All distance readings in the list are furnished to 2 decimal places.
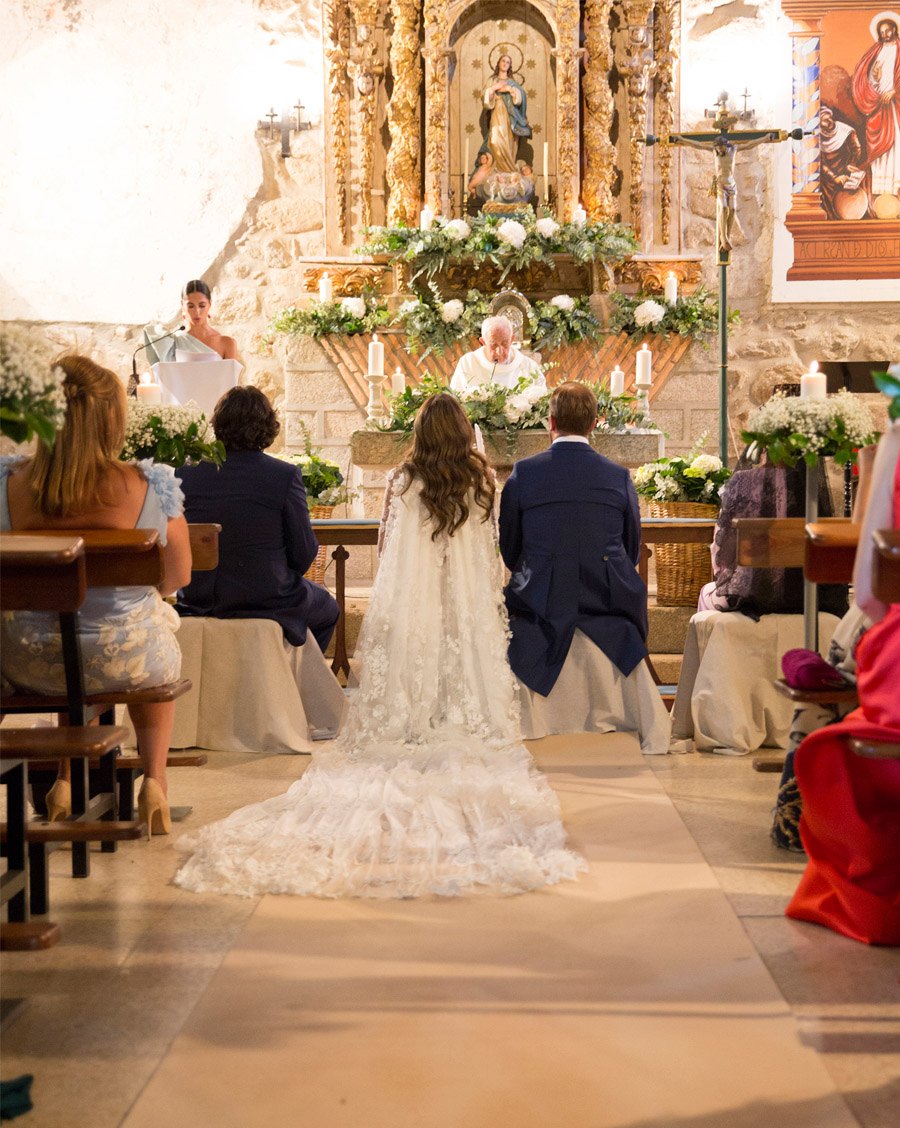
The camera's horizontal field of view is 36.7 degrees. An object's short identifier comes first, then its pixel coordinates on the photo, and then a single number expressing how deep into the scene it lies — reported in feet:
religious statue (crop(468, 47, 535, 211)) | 35.32
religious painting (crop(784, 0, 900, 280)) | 34.94
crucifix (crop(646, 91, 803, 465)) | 26.23
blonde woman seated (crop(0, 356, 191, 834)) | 13.17
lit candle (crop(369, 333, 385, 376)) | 23.76
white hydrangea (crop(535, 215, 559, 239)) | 33.01
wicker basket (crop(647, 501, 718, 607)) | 23.03
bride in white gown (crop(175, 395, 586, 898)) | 12.56
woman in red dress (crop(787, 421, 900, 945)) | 10.35
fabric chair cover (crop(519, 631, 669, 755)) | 18.70
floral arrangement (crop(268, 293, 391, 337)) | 33.86
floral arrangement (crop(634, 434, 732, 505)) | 23.34
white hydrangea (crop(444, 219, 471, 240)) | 32.78
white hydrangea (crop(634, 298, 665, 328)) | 33.40
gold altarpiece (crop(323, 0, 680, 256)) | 34.58
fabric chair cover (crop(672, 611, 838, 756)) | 18.06
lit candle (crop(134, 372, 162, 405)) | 17.08
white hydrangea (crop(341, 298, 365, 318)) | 33.81
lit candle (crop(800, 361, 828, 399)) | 16.12
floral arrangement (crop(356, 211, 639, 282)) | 32.94
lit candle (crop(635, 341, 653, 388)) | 24.34
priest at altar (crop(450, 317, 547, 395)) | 27.45
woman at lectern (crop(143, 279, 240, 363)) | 29.71
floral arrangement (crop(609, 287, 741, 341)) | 33.99
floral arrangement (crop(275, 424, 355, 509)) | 23.79
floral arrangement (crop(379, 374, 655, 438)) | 23.15
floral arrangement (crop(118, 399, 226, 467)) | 16.03
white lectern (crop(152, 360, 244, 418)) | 27.22
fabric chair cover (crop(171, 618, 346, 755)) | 18.48
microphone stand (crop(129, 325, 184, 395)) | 28.61
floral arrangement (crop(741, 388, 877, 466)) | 15.35
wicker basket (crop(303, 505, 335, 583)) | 25.08
